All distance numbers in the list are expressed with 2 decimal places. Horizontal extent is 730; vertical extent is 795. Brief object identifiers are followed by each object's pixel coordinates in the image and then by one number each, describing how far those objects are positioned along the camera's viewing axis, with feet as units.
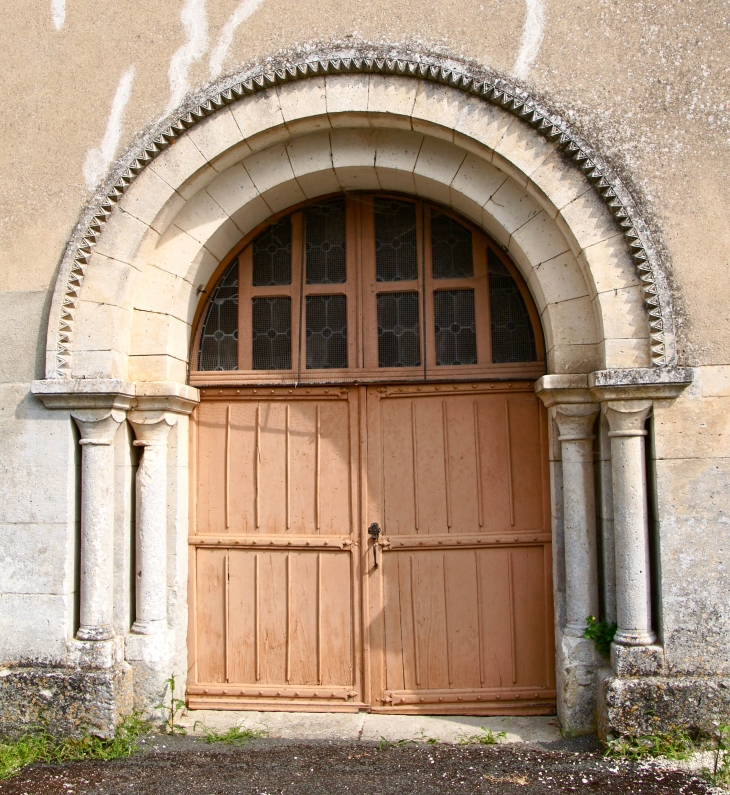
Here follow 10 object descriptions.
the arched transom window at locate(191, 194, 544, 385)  14.21
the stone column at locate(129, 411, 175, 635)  13.42
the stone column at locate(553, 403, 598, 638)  12.76
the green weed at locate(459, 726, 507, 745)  12.64
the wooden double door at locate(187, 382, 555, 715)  13.76
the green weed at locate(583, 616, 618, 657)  12.49
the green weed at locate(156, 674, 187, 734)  13.24
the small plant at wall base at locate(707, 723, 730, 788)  10.81
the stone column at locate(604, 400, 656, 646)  12.07
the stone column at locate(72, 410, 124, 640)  13.03
